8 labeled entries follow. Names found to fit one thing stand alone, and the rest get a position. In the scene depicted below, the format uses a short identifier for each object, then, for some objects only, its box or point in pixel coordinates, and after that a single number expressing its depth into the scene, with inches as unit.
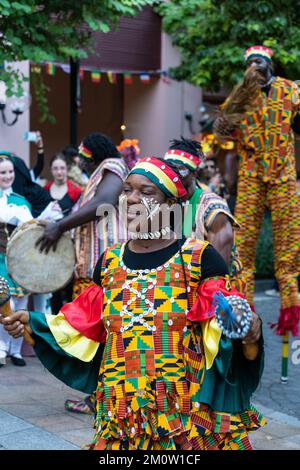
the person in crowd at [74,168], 358.9
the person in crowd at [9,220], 251.0
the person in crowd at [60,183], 327.9
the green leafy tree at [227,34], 442.9
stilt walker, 234.1
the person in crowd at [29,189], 285.6
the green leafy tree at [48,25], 285.1
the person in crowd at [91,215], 203.0
